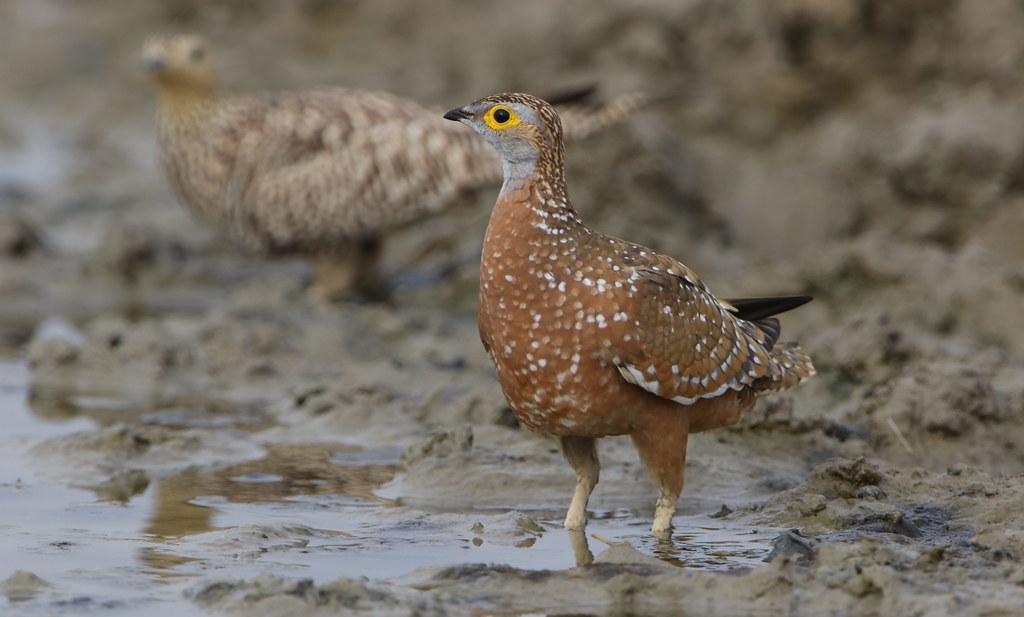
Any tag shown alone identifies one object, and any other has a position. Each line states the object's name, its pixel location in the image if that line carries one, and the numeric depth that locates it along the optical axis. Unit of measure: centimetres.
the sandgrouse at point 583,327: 1052
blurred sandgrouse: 2087
